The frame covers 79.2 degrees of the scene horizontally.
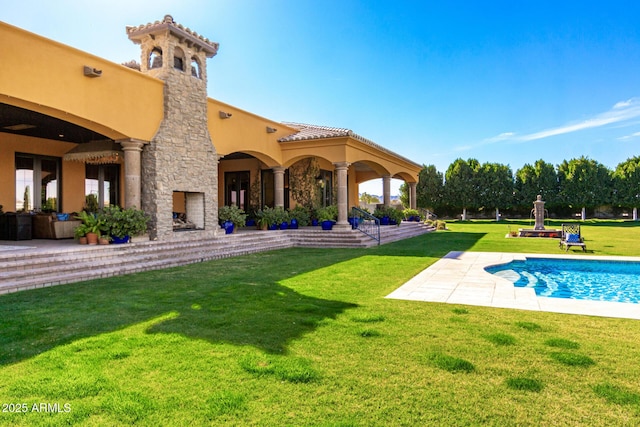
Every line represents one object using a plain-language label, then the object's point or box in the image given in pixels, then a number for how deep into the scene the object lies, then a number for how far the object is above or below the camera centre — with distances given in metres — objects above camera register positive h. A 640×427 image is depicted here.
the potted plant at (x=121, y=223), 10.06 -0.29
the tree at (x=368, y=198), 51.21 +1.60
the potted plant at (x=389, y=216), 19.41 -0.31
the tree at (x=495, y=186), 37.91 +2.31
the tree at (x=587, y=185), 35.69 +2.18
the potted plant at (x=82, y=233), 9.96 -0.54
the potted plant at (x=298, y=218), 16.31 -0.32
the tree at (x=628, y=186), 35.16 +2.01
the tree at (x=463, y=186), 38.53 +2.37
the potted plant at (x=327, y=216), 15.79 -0.26
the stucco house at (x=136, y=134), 8.55 +2.49
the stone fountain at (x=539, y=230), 18.36 -1.03
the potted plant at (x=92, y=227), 9.93 -0.39
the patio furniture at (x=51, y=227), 11.65 -0.45
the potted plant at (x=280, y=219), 15.84 -0.34
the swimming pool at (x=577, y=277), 7.42 -1.59
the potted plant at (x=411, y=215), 24.59 -0.34
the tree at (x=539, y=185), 36.88 +2.26
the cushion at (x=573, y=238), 13.12 -1.01
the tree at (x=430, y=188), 39.44 +2.19
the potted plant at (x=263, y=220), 15.68 -0.38
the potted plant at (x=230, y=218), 14.09 -0.26
